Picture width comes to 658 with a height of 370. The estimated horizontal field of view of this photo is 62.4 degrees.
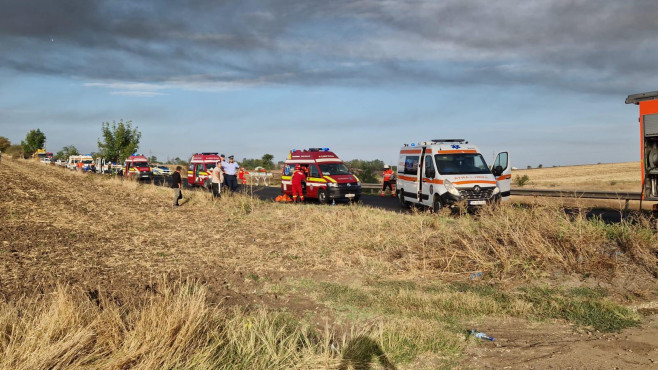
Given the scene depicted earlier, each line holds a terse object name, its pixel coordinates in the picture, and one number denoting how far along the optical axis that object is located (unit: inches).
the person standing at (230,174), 900.6
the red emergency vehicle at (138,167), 1765.0
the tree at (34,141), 4244.6
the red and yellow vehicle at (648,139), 453.4
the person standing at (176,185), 836.0
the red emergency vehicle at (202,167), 1282.0
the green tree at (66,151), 4261.8
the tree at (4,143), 4330.7
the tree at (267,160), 2650.1
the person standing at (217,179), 869.2
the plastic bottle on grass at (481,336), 245.1
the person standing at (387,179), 1134.8
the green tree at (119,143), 1972.2
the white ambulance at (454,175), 657.0
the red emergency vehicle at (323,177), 886.4
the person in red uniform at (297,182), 935.0
